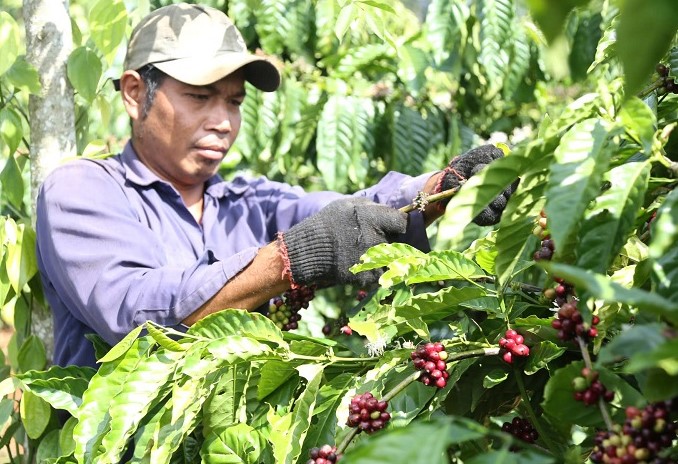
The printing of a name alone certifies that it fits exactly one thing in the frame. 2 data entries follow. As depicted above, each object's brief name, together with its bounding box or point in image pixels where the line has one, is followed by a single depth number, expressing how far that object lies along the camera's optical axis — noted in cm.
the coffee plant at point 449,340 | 79
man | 172
